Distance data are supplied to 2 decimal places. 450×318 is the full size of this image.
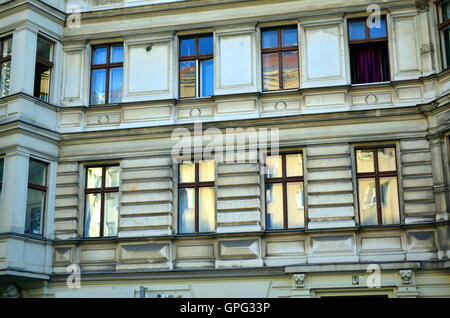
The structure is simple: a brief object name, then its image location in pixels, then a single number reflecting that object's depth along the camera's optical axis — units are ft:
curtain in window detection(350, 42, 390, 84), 54.95
